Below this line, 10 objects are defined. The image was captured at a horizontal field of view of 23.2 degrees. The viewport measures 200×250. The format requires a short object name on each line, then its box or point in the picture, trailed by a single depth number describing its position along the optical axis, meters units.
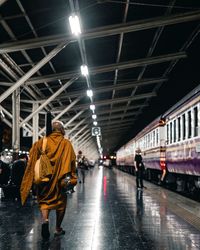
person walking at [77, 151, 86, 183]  24.38
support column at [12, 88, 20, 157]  21.86
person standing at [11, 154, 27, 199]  15.32
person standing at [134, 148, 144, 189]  20.54
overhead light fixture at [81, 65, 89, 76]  22.88
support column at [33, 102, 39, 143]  26.97
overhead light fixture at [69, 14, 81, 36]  15.58
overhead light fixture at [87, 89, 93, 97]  30.13
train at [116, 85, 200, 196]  14.38
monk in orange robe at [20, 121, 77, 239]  7.47
